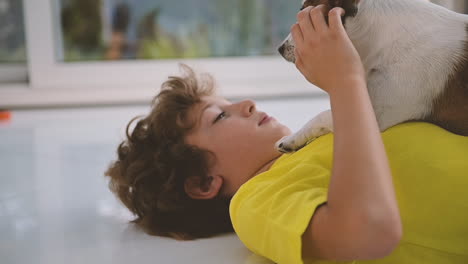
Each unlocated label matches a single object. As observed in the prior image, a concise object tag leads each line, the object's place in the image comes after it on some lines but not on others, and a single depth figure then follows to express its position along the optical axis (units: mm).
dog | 1044
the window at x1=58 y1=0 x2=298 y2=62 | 3385
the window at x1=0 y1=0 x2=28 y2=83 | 3324
